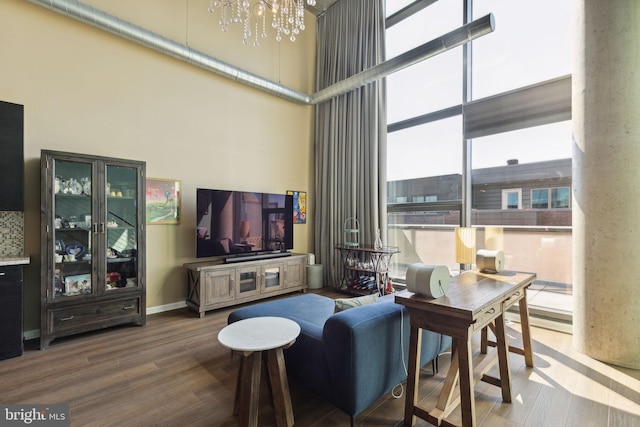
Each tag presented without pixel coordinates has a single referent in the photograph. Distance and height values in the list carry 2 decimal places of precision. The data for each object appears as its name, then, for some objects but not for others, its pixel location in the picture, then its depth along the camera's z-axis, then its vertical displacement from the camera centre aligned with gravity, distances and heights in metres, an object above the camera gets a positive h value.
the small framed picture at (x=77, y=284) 2.95 -0.75
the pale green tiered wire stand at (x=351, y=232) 4.78 -0.34
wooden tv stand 3.66 -0.97
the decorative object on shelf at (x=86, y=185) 3.05 +0.28
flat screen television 3.88 -0.17
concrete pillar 2.44 +0.26
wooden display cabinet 2.79 -0.34
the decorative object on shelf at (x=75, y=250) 3.01 -0.41
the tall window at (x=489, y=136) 3.25 +0.99
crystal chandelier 2.51 +1.85
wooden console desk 1.50 -0.63
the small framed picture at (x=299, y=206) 5.31 +0.10
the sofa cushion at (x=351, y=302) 1.97 -0.63
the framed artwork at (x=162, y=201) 3.71 +0.14
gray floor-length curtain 4.64 +1.33
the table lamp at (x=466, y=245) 3.36 -0.39
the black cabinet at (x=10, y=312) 2.52 -0.89
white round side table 1.51 -0.81
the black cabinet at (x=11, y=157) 2.64 +0.51
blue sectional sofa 1.61 -0.87
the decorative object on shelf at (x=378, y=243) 4.37 -0.47
